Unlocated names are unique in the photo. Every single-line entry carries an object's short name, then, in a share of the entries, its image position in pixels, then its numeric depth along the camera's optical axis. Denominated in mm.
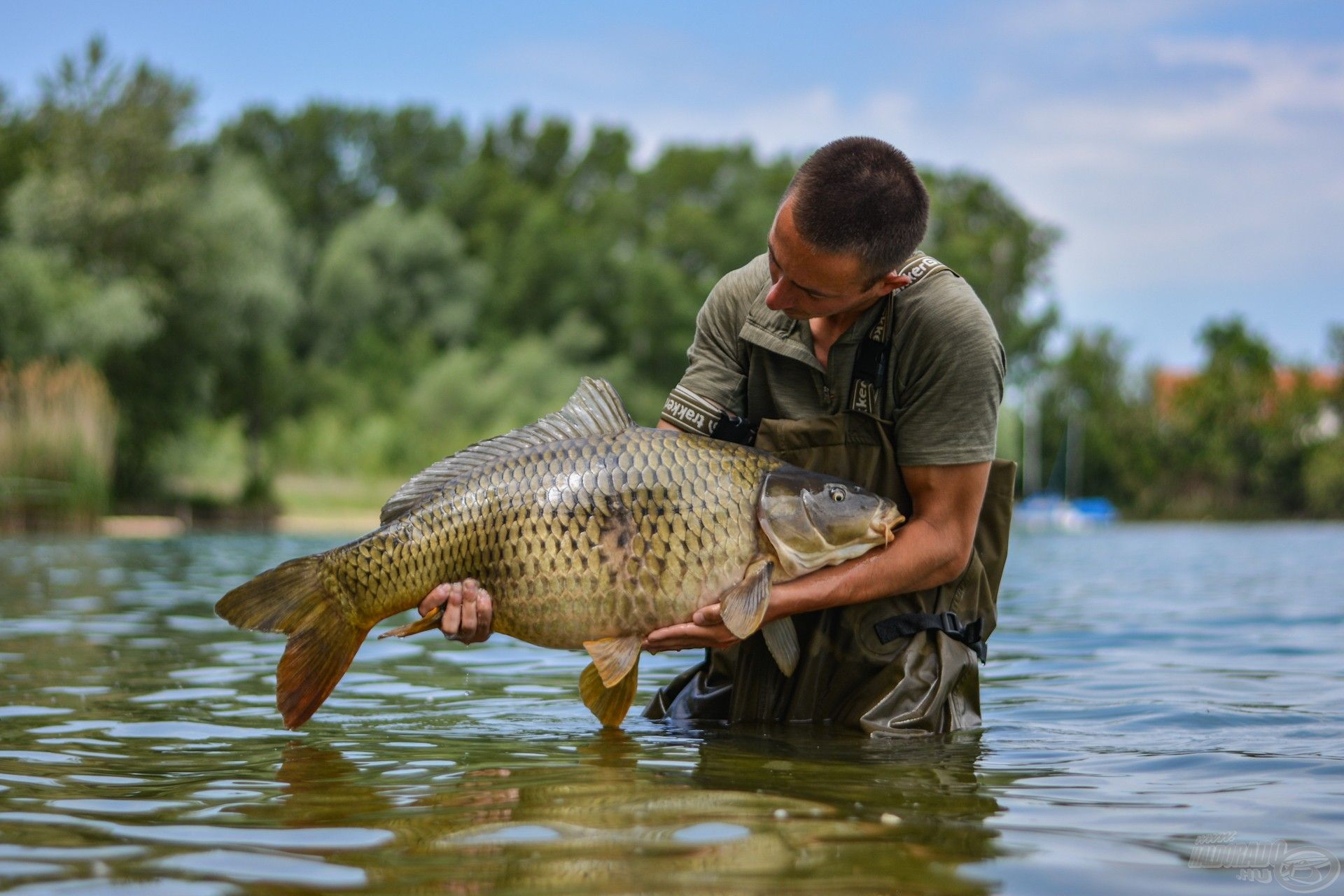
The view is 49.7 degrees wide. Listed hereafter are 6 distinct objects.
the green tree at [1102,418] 64938
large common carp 3705
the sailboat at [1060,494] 59750
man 3619
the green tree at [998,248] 59281
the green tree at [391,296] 52062
